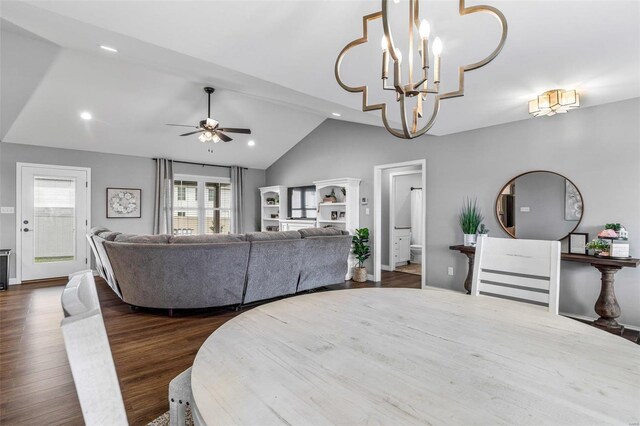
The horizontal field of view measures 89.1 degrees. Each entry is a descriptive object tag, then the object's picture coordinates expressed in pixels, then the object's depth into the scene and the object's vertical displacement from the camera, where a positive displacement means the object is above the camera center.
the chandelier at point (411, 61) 1.19 +0.59
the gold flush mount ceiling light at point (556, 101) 3.01 +1.07
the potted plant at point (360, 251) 5.64 -0.64
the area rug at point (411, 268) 6.39 -1.13
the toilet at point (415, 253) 7.46 -0.90
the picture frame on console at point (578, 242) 3.45 -0.30
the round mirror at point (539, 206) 3.65 +0.10
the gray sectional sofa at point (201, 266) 3.54 -0.61
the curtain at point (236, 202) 7.90 +0.28
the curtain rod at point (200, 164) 7.11 +1.14
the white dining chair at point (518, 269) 1.55 -0.28
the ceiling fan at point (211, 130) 4.73 +1.24
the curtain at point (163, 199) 6.76 +0.30
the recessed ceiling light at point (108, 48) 2.53 +1.31
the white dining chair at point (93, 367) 0.54 -0.27
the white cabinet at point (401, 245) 6.76 -0.68
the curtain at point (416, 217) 7.61 -0.07
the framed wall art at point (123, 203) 6.27 +0.20
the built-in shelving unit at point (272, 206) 7.72 +0.19
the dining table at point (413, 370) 0.62 -0.38
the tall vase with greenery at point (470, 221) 4.18 -0.09
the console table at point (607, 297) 3.10 -0.80
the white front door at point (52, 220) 5.43 -0.13
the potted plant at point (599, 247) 3.20 -0.32
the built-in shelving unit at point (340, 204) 5.99 +0.18
